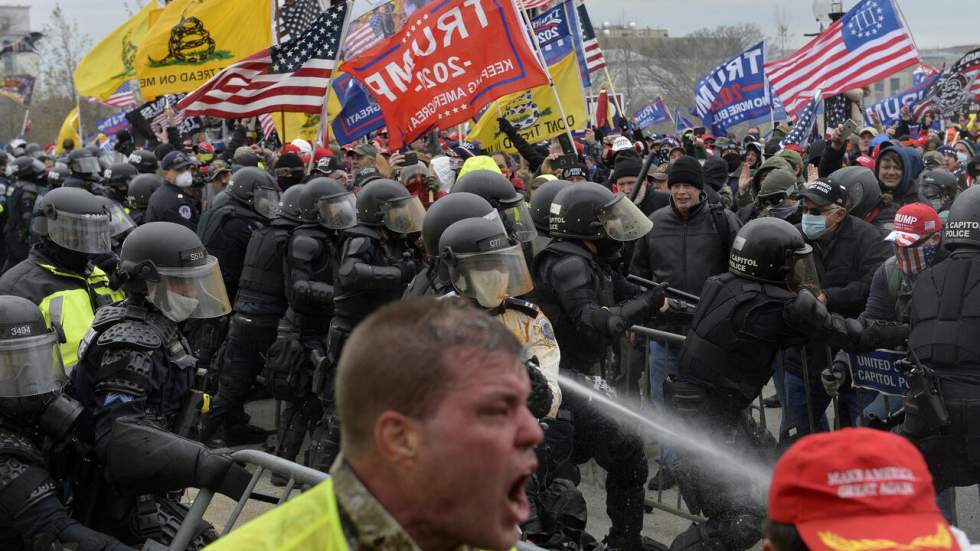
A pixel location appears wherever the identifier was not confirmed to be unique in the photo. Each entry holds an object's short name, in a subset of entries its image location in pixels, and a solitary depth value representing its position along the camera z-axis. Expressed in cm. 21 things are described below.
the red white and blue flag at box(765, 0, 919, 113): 1157
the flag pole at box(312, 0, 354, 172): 1024
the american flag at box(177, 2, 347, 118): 1029
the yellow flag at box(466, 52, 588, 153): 1175
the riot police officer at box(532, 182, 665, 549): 598
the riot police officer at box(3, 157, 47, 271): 1465
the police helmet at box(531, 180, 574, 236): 752
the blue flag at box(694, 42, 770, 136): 1514
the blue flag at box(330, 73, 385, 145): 1266
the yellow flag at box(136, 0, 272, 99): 1154
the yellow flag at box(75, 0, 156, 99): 1587
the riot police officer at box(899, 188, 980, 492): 529
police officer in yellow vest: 572
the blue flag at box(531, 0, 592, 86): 1332
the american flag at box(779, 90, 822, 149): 1318
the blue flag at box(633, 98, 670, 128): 2125
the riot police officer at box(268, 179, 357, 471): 784
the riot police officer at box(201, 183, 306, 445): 850
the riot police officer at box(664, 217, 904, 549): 557
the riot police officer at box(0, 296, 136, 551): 392
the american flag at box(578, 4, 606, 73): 1619
